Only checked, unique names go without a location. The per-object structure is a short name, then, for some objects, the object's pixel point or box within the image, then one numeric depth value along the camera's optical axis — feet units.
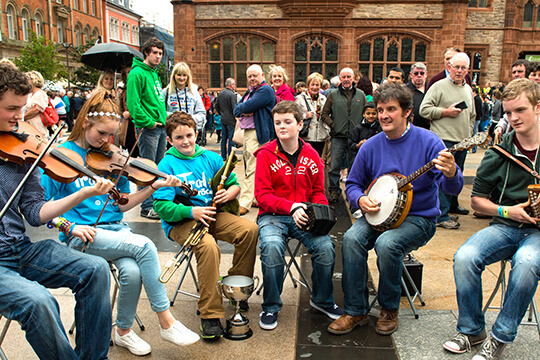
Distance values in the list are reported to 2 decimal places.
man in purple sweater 9.93
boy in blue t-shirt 9.68
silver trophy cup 9.70
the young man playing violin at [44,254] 7.42
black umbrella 22.81
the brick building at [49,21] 112.98
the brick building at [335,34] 59.62
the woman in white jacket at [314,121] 23.03
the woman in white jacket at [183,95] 20.08
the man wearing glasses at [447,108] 17.66
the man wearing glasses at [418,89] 19.29
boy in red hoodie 10.23
